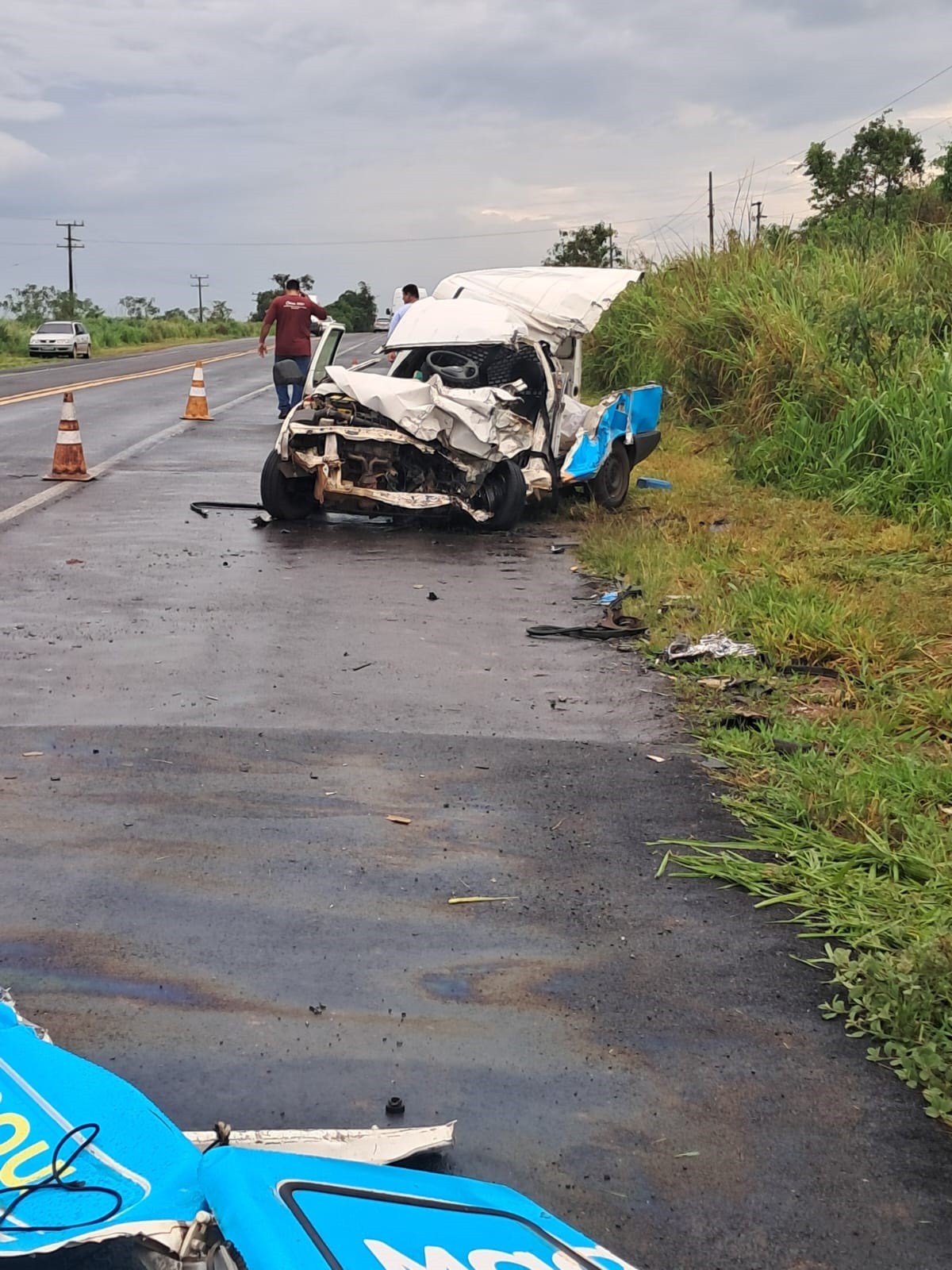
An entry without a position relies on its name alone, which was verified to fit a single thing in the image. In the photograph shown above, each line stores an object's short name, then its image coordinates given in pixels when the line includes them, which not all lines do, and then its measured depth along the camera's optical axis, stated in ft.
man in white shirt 57.47
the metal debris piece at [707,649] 23.59
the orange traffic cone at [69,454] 44.96
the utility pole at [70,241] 276.82
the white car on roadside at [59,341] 158.92
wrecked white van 36.42
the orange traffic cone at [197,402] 69.21
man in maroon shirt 59.11
